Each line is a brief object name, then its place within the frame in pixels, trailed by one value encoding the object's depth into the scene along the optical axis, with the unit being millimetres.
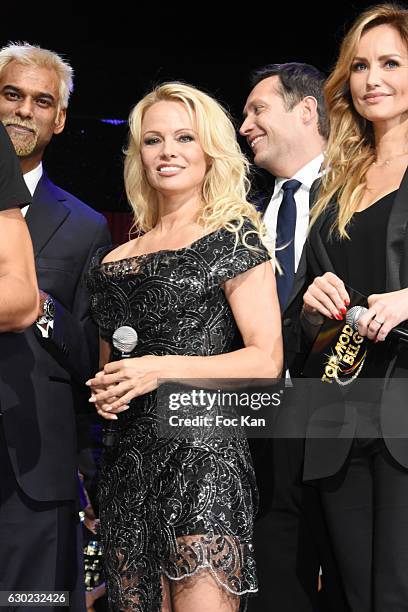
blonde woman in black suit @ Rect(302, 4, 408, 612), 4203
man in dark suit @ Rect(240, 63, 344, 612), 4828
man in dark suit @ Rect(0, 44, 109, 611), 5238
